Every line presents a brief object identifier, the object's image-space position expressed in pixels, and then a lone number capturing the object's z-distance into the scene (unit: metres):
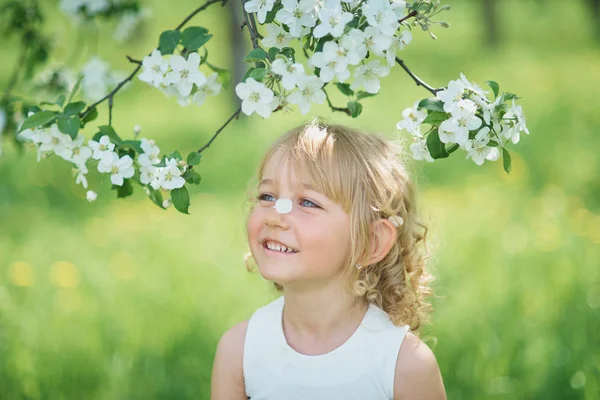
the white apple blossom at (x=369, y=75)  1.81
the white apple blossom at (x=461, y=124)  1.77
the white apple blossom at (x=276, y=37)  1.80
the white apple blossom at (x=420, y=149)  1.85
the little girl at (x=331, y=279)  1.88
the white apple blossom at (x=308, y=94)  1.76
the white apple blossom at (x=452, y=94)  1.77
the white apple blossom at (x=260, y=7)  1.76
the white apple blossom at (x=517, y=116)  1.79
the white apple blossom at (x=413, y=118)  1.81
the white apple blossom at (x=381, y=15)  1.73
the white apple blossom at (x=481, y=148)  1.78
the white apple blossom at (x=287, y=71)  1.74
